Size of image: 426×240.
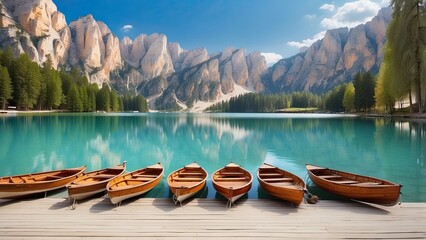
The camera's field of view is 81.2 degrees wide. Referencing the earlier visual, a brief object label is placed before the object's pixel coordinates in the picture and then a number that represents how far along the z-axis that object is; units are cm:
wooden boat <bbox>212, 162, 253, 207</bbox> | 1012
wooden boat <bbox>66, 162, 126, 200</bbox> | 1009
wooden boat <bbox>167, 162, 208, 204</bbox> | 1006
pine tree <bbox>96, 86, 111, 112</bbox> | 13088
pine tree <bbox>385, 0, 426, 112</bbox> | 4584
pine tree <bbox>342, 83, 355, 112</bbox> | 10188
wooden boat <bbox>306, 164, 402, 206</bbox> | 971
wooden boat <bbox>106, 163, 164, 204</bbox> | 990
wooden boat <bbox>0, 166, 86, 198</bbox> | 1012
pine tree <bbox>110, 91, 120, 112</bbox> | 14275
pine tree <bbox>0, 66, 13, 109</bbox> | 7456
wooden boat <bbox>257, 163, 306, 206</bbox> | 977
